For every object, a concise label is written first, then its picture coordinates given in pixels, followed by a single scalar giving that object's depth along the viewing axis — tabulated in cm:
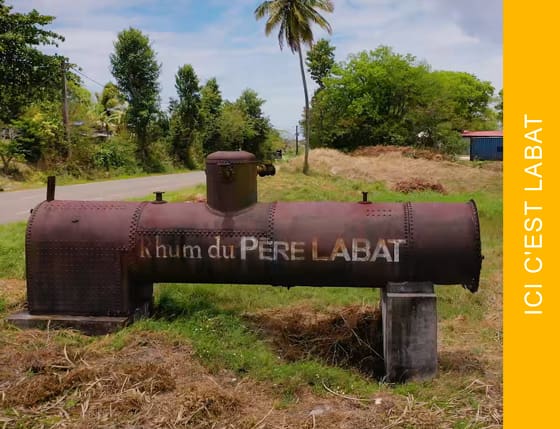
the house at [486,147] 4631
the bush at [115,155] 3406
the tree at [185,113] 4709
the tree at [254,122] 5812
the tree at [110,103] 4490
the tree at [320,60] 6097
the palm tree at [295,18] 2986
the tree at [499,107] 7285
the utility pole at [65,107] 2992
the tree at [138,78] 3897
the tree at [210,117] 5175
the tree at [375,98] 4319
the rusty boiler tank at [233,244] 680
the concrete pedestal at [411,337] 668
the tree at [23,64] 2505
